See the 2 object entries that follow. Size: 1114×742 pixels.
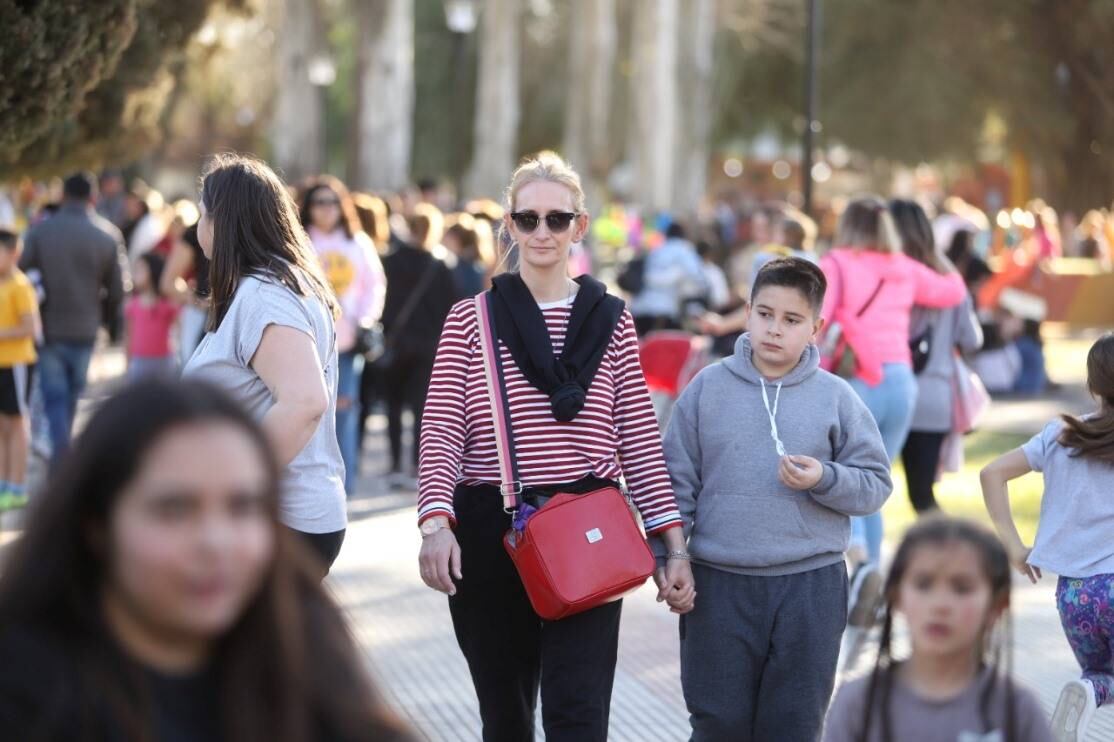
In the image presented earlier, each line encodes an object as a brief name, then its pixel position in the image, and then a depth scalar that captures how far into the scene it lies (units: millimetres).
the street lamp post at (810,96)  15281
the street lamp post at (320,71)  29094
